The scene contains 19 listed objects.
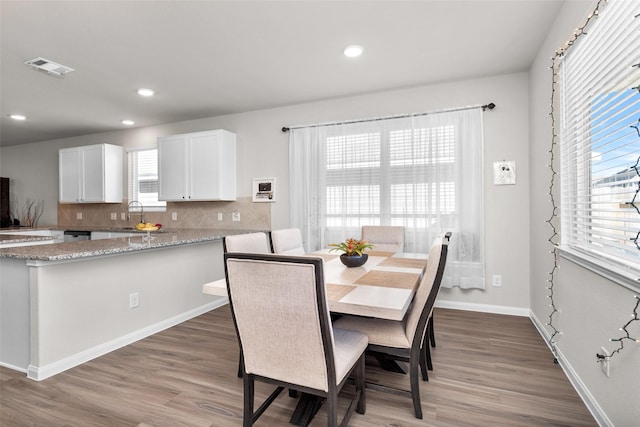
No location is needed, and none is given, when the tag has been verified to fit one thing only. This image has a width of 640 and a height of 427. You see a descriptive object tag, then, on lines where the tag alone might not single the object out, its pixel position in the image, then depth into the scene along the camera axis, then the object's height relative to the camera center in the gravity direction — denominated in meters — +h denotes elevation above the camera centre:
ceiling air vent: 2.82 +1.32
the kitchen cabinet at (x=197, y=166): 4.22 +0.63
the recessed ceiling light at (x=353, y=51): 2.68 +1.35
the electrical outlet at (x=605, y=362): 1.55 -0.73
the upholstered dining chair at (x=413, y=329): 1.57 -0.62
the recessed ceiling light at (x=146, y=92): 3.57 +1.35
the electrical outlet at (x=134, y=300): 2.76 -0.72
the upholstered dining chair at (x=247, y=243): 2.05 -0.20
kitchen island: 2.16 -0.63
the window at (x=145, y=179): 5.07 +0.56
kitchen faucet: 5.10 +0.13
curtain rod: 3.26 +1.05
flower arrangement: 2.20 -0.23
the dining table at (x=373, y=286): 1.37 -0.37
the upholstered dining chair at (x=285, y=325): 1.21 -0.44
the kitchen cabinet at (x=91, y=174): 5.02 +0.64
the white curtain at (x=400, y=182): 3.32 +0.34
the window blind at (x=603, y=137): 1.40 +0.38
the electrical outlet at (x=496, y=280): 3.32 -0.69
